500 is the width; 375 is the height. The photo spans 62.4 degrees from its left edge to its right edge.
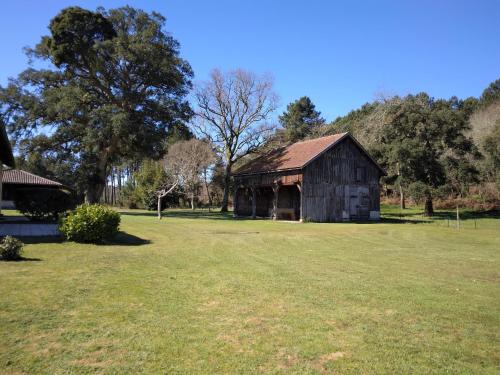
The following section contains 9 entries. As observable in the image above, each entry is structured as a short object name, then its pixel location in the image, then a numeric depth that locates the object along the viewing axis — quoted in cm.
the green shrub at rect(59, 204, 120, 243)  1358
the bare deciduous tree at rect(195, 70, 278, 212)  4744
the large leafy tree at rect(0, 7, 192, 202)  3228
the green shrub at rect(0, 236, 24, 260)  985
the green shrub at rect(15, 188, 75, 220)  2066
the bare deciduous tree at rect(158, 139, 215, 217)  4403
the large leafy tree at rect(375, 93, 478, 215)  3441
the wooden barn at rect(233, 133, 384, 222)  3131
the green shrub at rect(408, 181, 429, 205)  3341
